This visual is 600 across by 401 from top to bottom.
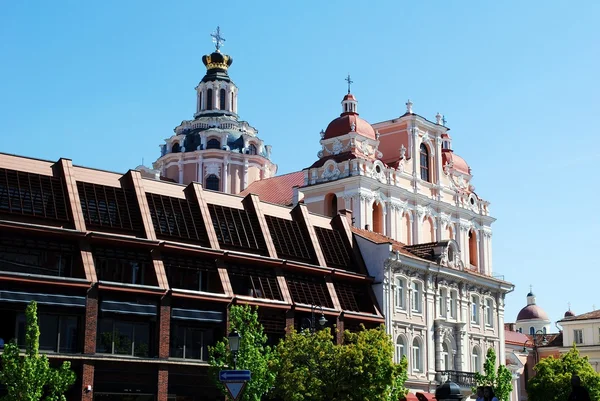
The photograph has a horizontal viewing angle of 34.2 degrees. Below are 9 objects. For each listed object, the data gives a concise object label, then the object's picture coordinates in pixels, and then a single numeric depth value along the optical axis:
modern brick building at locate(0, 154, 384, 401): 45.06
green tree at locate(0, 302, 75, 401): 40.06
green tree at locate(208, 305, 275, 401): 45.88
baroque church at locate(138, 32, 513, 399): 64.69
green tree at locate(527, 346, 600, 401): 78.81
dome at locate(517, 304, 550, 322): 167.09
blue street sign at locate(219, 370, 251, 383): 27.75
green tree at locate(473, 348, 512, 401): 66.75
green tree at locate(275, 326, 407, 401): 46.66
